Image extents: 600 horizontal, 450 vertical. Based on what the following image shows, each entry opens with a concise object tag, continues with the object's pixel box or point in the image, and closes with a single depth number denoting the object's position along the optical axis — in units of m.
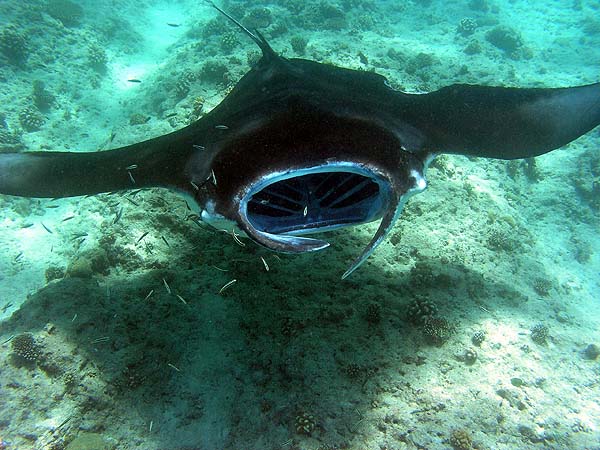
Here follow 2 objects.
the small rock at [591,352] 4.84
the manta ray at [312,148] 2.73
